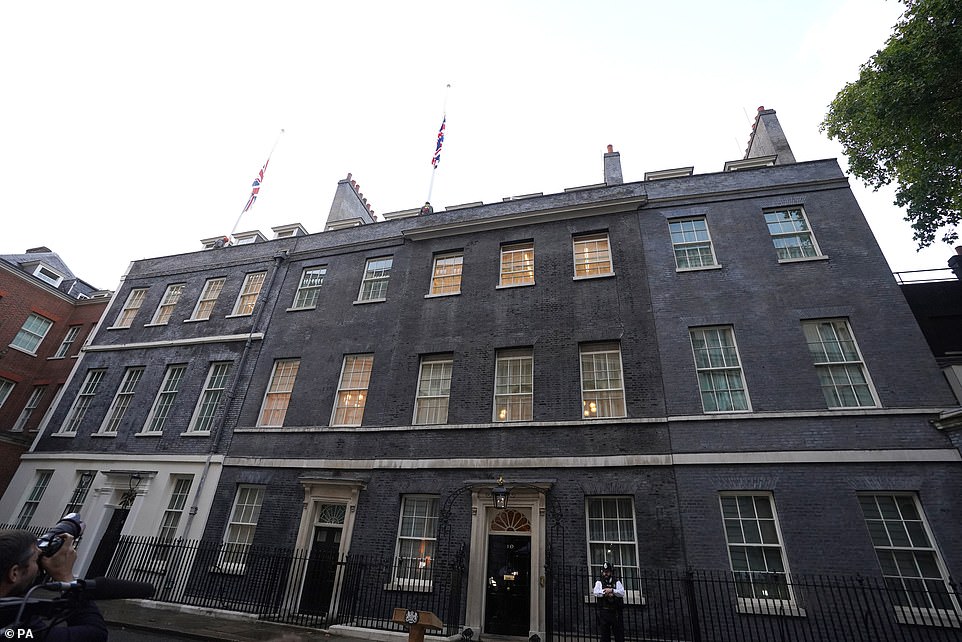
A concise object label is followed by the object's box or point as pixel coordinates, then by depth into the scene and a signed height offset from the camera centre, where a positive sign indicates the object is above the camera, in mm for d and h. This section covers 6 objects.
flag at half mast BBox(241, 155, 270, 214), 24047 +17283
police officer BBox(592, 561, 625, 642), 9484 -209
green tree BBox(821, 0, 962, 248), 12320 +12453
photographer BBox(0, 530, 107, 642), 2963 -104
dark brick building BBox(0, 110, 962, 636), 11000 +4879
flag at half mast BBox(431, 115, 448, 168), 21359 +17269
